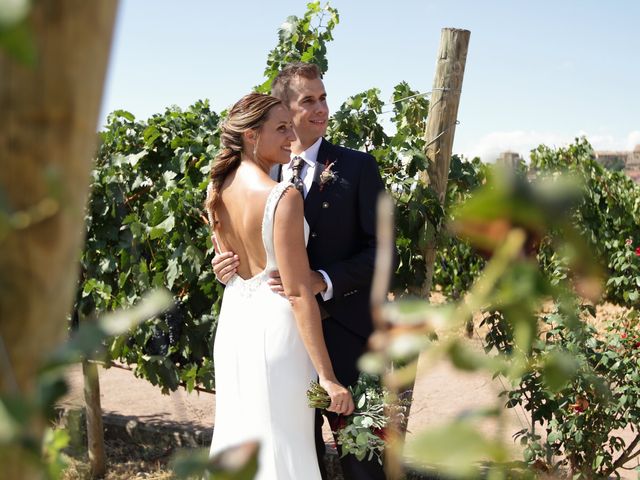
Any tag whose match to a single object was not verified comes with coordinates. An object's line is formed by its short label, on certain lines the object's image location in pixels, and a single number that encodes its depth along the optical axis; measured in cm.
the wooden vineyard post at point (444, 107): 387
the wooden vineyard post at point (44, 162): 46
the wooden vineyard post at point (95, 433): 506
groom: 329
